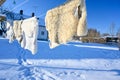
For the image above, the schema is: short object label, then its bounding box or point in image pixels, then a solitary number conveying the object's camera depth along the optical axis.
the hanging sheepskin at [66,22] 1.37
